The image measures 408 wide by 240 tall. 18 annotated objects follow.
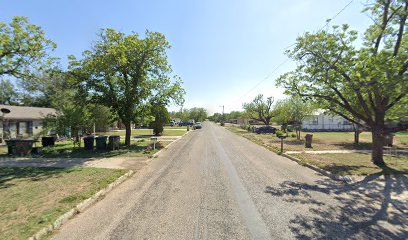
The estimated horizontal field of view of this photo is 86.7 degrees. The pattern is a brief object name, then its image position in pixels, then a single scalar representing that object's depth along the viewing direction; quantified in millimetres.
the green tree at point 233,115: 133150
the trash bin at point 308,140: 17428
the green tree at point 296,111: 28141
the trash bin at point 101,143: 15891
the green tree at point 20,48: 11273
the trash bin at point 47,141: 17703
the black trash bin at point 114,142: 15672
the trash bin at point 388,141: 18717
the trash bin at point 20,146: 13344
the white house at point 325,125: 43500
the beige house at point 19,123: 20812
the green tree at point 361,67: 8945
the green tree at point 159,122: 30125
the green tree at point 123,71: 15875
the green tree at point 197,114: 127512
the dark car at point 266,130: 37594
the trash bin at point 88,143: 15688
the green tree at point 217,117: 153825
